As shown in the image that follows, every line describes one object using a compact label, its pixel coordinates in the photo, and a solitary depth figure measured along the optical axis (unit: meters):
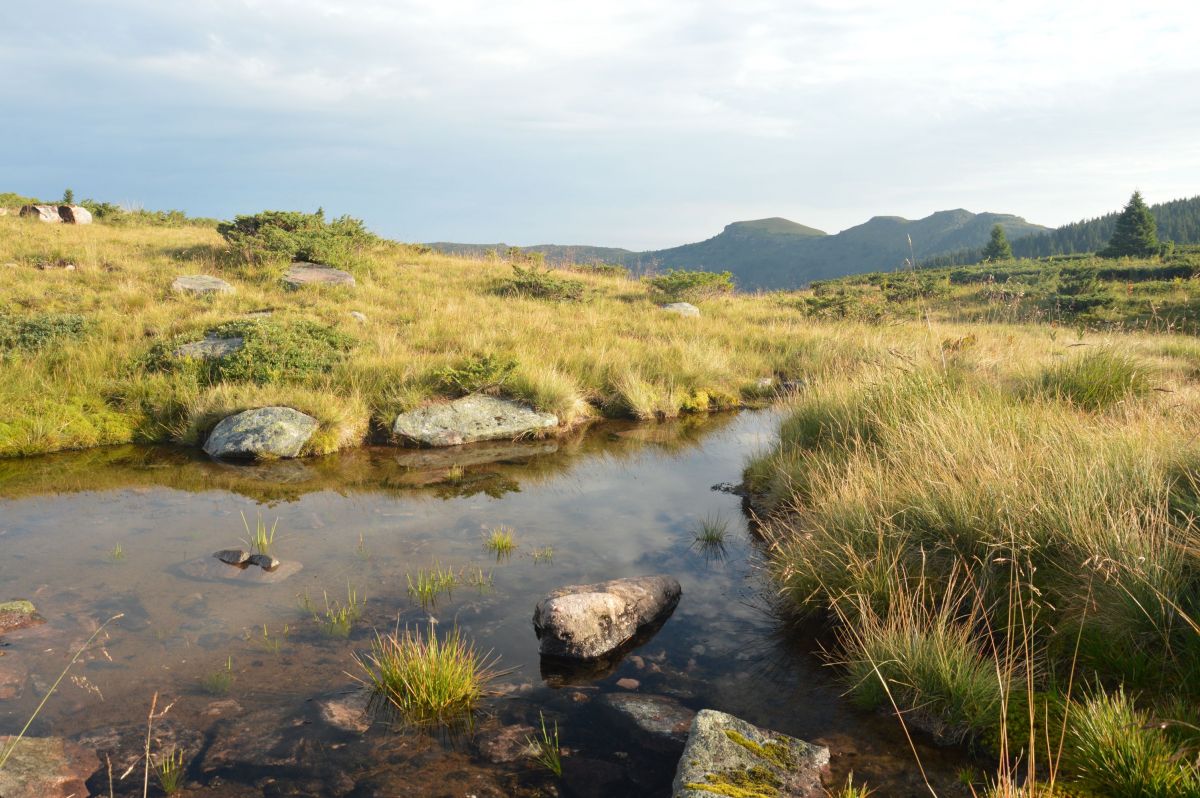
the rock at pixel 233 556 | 5.74
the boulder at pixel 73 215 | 23.95
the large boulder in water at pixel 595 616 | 4.50
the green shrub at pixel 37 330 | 10.41
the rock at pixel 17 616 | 4.55
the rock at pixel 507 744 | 3.50
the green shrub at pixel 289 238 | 18.08
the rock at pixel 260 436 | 8.91
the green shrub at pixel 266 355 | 10.41
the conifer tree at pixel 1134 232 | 48.22
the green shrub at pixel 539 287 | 19.34
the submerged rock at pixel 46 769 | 3.15
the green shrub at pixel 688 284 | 22.11
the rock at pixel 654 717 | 3.67
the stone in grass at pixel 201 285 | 14.92
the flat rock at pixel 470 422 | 10.04
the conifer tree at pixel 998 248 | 64.06
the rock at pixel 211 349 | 10.81
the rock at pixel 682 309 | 19.29
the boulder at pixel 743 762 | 3.13
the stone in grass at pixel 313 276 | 16.58
